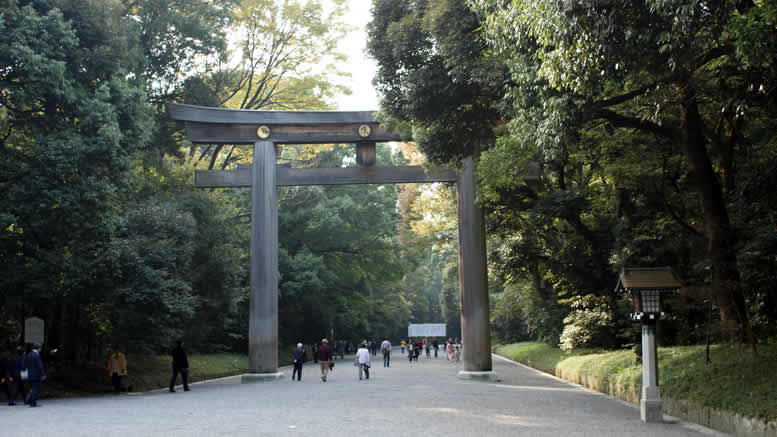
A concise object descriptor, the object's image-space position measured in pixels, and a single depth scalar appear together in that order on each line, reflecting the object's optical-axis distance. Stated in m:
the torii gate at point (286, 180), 19.75
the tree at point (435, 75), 12.49
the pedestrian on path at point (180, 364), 17.86
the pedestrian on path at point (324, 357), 20.58
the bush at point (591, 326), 20.88
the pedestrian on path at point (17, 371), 14.88
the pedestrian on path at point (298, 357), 21.11
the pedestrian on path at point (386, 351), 31.38
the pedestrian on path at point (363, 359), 21.25
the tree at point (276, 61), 28.19
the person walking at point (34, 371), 14.05
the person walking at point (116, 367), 17.66
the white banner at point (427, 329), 55.53
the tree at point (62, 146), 15.35
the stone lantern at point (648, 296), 10.63
